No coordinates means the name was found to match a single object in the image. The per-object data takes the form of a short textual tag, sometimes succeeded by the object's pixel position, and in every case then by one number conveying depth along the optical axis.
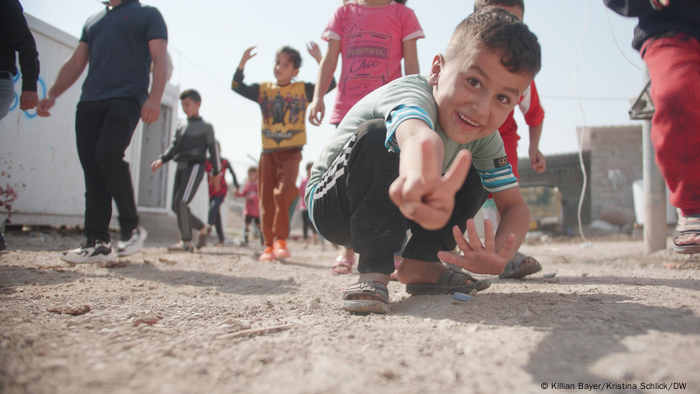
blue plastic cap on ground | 1.41
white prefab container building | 4.40
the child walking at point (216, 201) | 5.49
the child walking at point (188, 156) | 4.23
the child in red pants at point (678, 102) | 1.77
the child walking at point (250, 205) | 7.31
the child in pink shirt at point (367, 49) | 2.57
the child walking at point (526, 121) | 2.41
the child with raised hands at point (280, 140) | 3.49
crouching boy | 0.93
